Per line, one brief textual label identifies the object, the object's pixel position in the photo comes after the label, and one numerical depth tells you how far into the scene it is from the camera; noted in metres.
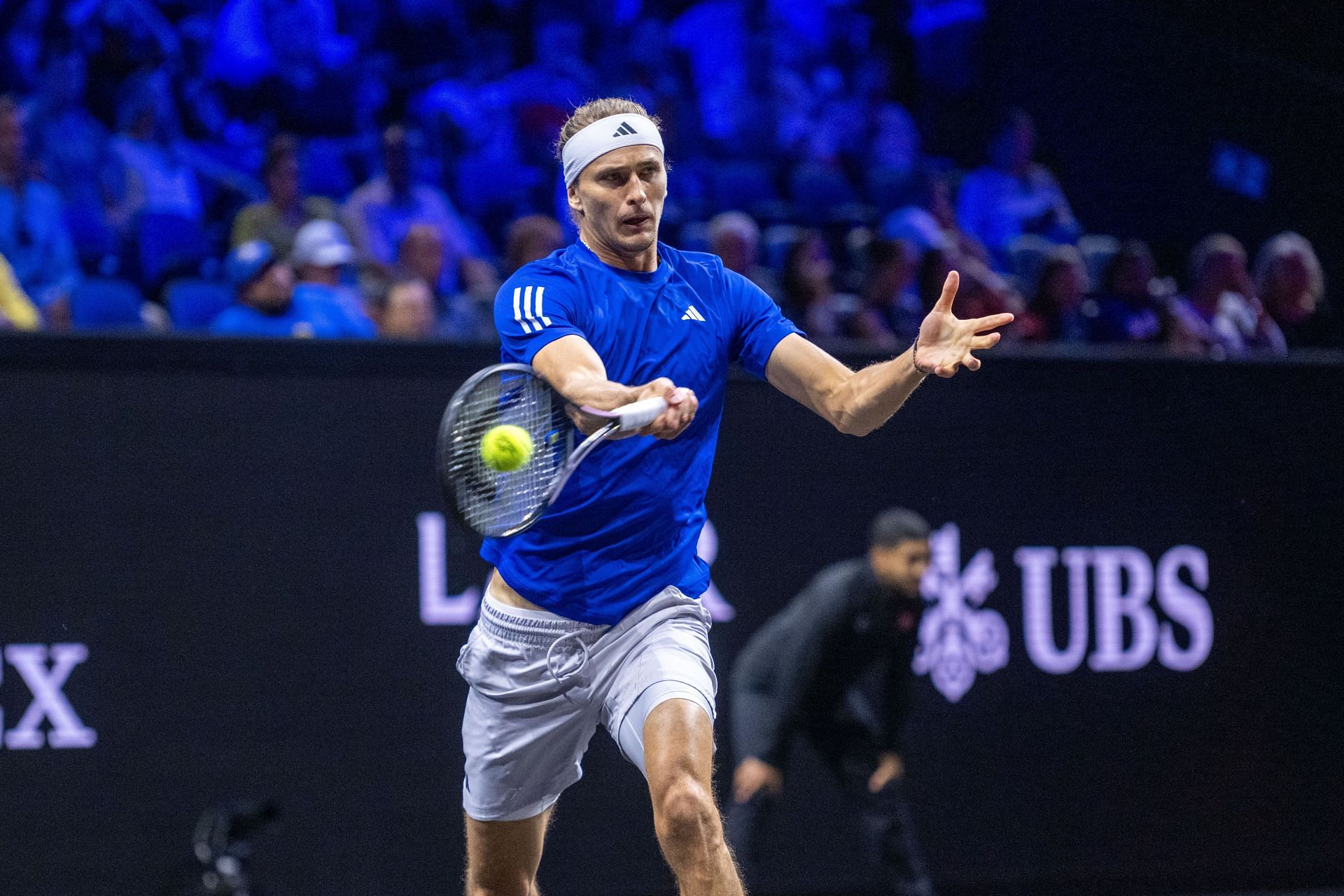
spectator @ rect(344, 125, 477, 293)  15.24
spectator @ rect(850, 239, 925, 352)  15.15
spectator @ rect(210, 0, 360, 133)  17.11
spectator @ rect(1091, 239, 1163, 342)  15.88
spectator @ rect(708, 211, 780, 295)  15.11
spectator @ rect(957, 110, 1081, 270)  18.56
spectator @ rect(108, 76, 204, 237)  15.01
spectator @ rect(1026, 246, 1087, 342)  15.33
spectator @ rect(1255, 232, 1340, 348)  16.22
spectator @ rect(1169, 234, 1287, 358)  15.86
